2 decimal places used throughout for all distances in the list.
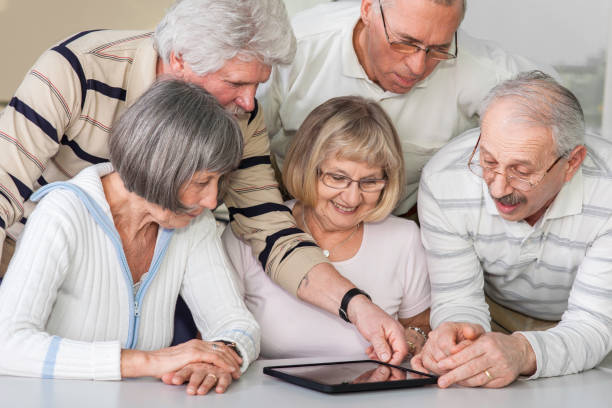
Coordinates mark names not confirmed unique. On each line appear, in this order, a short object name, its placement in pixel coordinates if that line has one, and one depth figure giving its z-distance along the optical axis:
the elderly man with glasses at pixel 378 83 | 2.13
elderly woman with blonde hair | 1.92
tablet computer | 1.32
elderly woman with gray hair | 1.33
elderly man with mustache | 1.53
